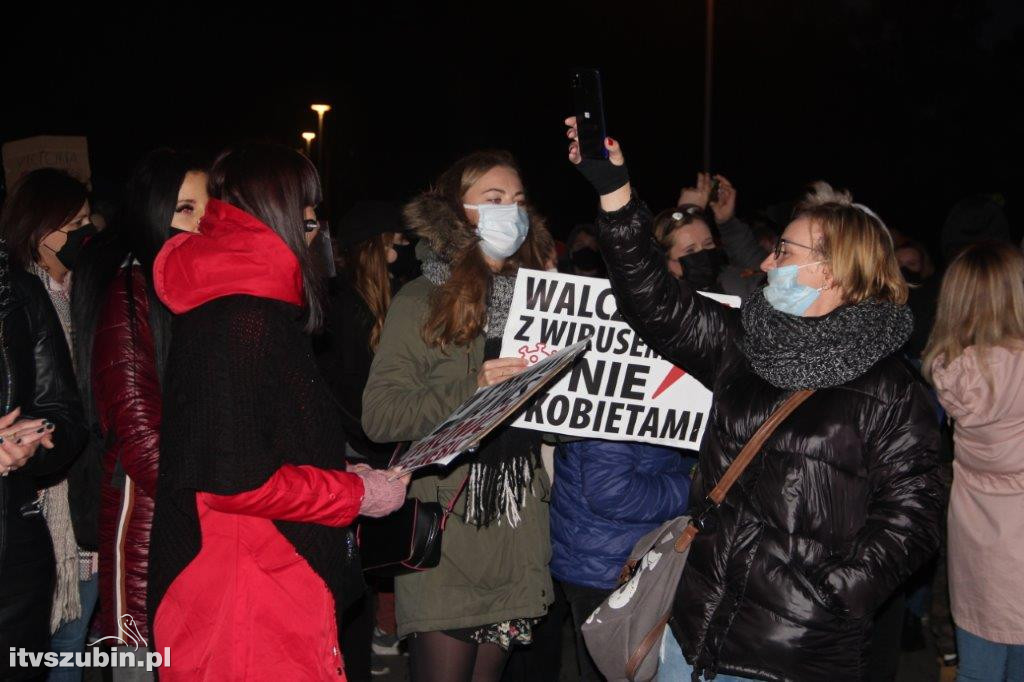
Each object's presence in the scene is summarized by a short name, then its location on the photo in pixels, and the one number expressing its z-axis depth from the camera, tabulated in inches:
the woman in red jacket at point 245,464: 97.0
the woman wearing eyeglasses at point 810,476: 115.7
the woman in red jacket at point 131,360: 124.4
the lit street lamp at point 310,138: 1399.7
